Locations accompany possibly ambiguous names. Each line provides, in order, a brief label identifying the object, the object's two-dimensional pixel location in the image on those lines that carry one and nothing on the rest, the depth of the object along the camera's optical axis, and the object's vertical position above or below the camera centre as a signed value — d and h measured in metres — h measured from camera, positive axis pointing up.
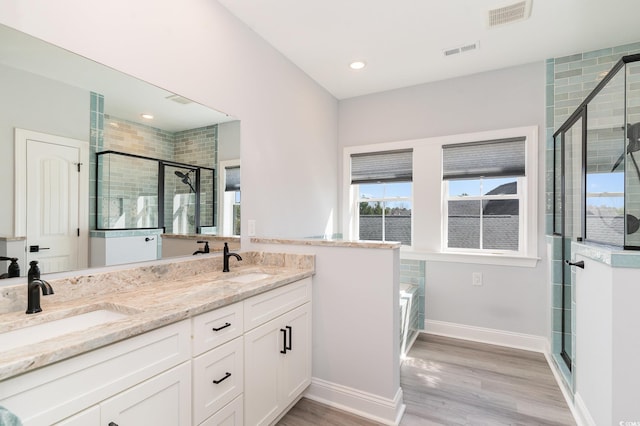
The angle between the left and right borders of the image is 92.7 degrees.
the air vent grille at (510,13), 2.23 +1.53
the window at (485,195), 3.19 +0.21
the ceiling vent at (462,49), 2.76 +1.53
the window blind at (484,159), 3.16 +0.60
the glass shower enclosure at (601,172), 1.74 +0.30
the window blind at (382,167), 3.70 +0.60
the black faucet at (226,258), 2.17 -0.32
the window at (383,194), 3.74 +0.26
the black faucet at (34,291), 1.21 -0.31
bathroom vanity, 0.91 -0.53
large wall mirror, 1.30 +0.30
